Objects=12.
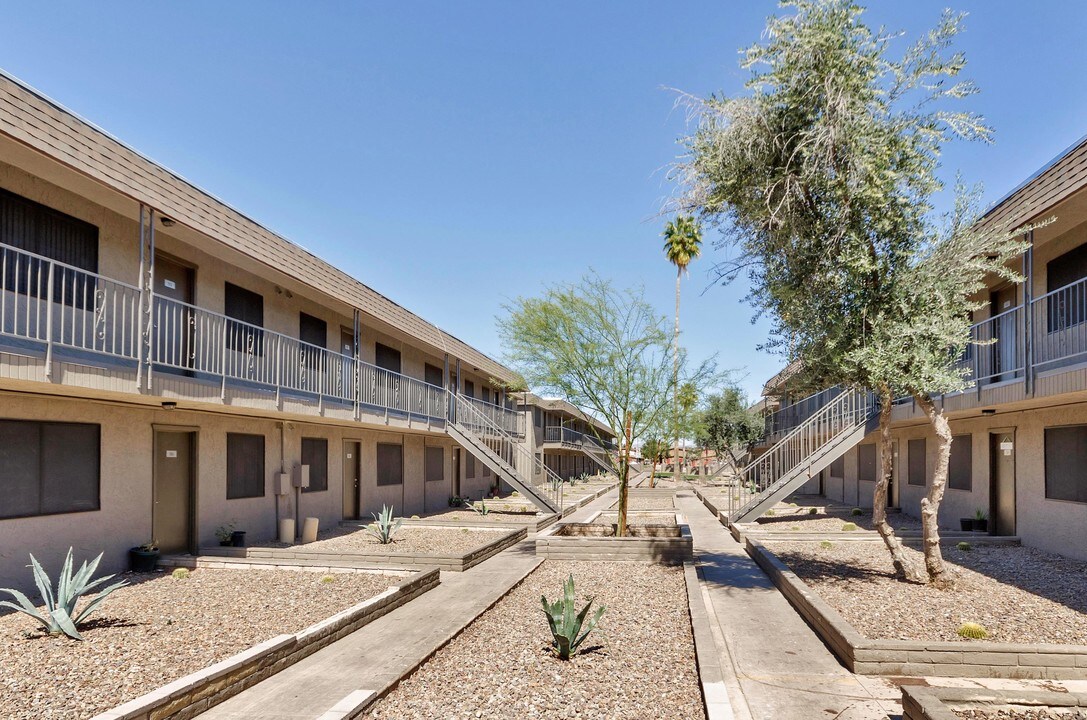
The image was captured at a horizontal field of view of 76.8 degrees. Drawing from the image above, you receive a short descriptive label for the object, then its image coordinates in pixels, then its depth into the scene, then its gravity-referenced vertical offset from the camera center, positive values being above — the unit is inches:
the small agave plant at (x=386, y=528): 549.0 -100.5
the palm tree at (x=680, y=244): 1697.8 +403.5
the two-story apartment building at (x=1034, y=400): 410.3 +3.5
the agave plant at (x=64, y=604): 278.8 -84.1
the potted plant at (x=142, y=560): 436.8 -99.2
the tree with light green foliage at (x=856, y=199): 346.6 +107.9
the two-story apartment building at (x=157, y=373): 354.9 +20.0
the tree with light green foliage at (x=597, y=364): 628.4 +38.0
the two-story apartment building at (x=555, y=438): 1391.5 -75.4
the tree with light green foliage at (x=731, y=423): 1662.2 -43.8
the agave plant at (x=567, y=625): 274.8 -89.0
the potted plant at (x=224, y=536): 523.5 -100.6
